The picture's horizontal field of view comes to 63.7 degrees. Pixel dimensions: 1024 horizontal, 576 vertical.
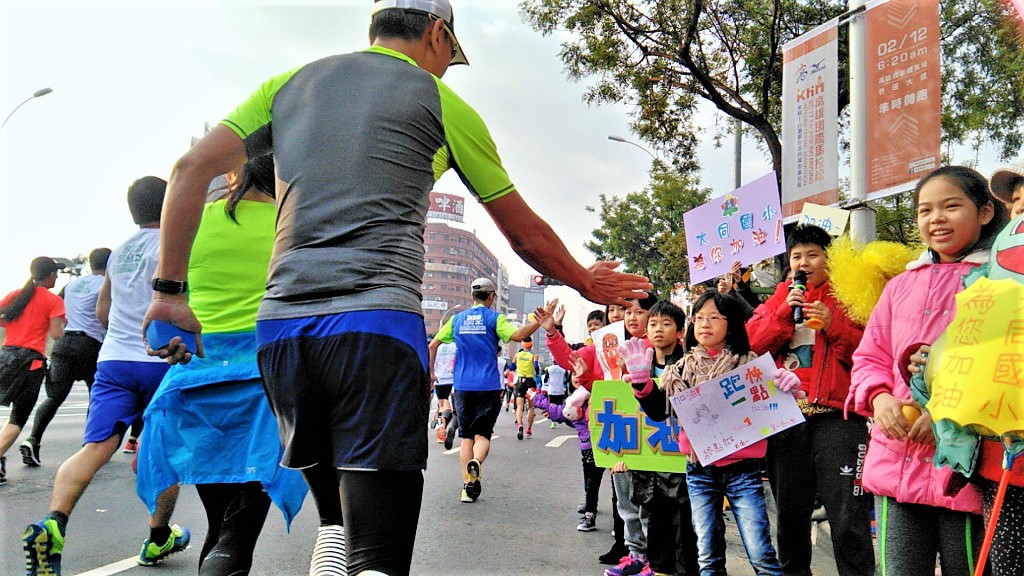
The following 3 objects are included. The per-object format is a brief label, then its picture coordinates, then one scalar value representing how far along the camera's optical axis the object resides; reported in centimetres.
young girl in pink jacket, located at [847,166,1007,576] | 236
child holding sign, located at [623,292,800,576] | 371
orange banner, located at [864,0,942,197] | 562
